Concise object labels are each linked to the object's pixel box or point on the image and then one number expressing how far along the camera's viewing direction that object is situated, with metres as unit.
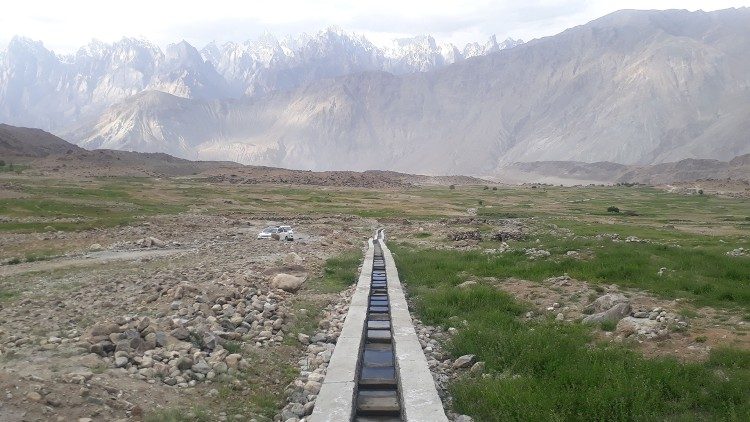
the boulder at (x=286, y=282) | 21.55
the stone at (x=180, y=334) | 12.96
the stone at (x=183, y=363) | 11.38
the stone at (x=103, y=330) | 12.52
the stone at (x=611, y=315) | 14.97
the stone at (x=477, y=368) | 12.25
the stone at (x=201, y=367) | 11.50
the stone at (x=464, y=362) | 12.90
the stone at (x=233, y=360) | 12.09
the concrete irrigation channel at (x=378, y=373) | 10.67
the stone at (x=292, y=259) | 28.48
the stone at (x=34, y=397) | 8.63
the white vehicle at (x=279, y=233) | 44.44
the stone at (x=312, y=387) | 11.70
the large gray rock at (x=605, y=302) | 16.23
